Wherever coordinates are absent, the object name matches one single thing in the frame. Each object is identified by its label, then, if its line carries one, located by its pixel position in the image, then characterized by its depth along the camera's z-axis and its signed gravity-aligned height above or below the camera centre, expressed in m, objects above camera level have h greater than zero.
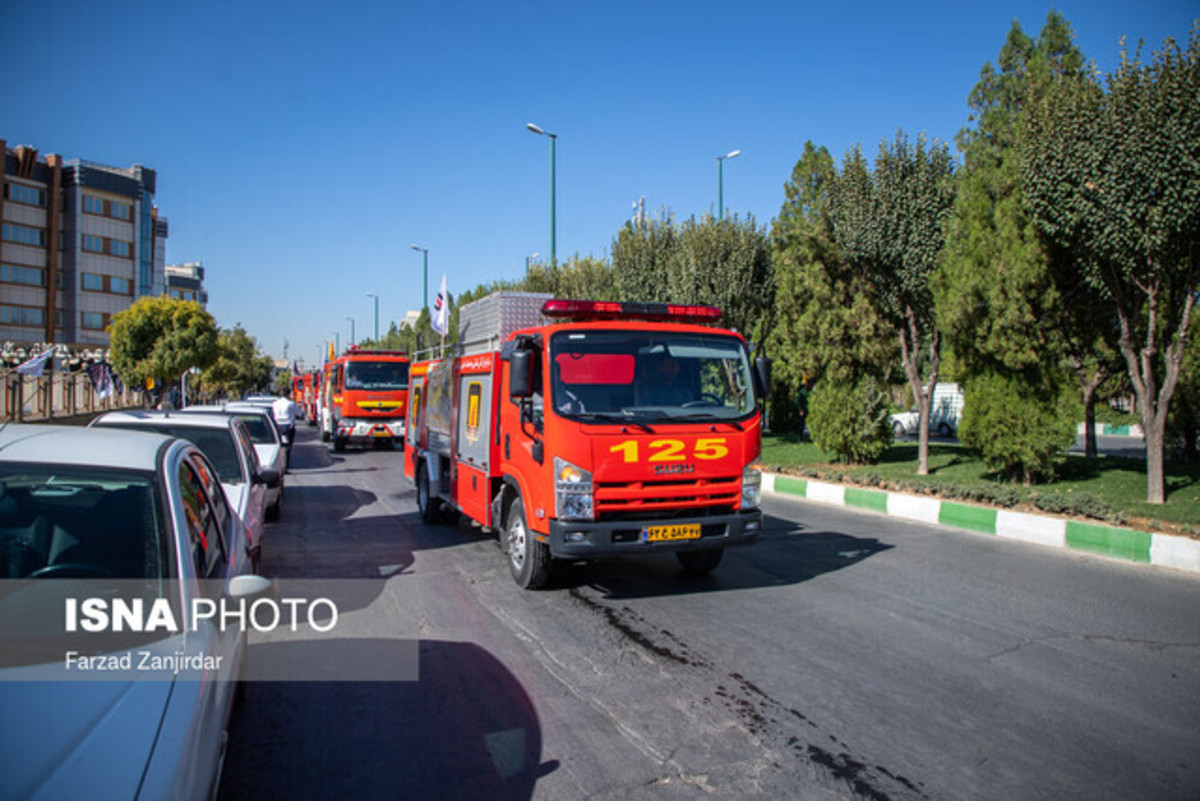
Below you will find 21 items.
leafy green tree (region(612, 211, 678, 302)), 23.11 +4.28
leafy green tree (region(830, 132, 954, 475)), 14.47 +3.37
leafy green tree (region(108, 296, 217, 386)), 32.22 +2.18
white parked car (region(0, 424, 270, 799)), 2.01 -0.79
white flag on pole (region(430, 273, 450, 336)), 19.23 +2.23
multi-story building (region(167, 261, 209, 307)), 104.19 +14.97
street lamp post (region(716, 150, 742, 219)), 26.17 +7.61
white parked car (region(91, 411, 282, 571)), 7.53 -0.53
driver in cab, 6.72 +0.12
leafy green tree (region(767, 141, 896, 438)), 17.11 +2.04
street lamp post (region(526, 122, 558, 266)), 25.97 +7.59
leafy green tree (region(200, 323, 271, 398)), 46.64 +1.93
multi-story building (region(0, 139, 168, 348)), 58.81 +11.77
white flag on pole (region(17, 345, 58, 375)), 19.18 +0.66
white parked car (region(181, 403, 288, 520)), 11.11 -0.75
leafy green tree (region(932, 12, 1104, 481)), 12.68 +1.53
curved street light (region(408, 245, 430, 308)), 48.78 +7.16
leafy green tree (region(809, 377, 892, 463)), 17.14 -0.42
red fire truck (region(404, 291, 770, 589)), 6.25 -0.33
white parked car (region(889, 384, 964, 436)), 33.75 -0.75
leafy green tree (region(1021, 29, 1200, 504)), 9.64 +2.87
